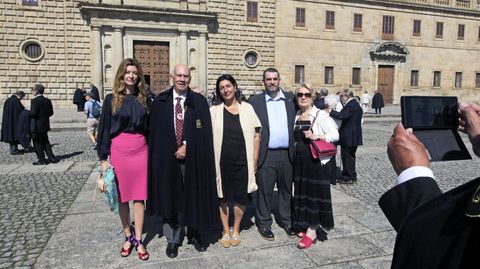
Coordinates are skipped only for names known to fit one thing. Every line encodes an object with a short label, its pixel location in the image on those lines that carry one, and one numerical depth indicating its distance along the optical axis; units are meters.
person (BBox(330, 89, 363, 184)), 7.21
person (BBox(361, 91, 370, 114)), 23.86
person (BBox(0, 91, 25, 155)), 10.17
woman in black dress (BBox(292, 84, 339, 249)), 4.23
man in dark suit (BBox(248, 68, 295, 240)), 4.45
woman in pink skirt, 3.90
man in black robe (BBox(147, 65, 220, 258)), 3.95
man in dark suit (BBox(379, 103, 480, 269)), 0.84
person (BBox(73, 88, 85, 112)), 22.34
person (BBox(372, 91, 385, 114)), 23.88
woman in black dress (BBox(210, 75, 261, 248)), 4.18
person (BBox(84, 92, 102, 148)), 11.23
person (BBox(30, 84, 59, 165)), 8.95
